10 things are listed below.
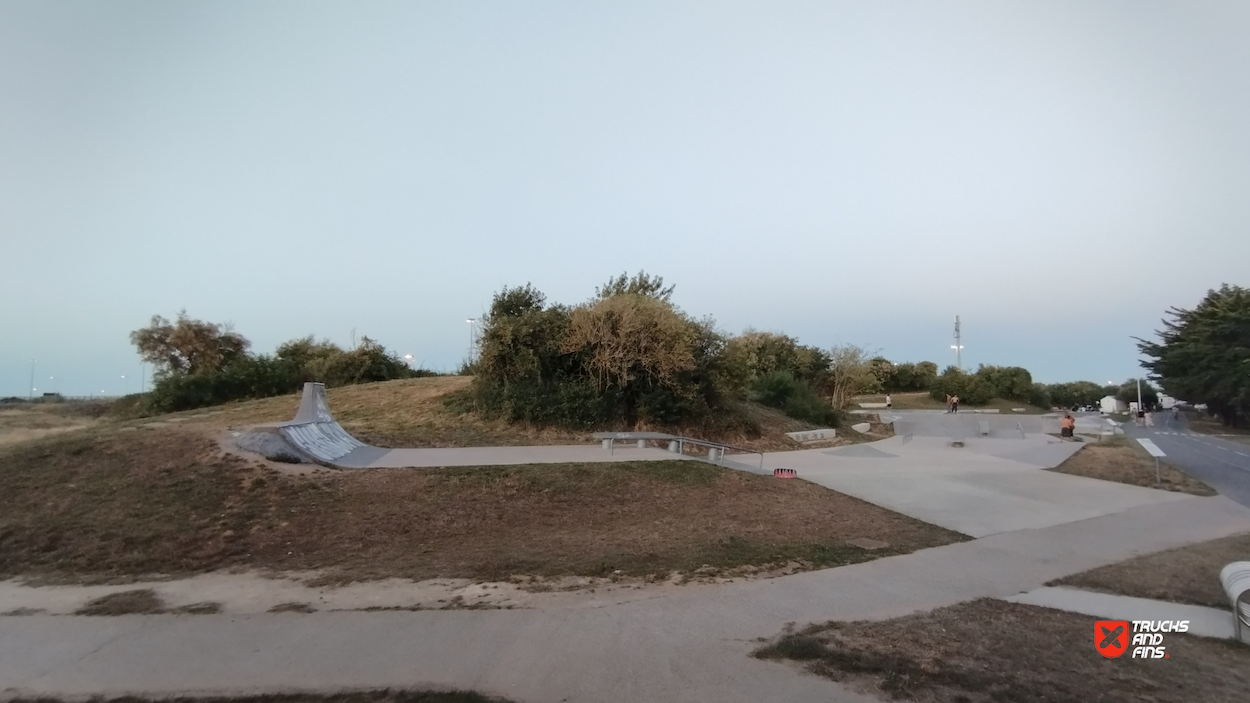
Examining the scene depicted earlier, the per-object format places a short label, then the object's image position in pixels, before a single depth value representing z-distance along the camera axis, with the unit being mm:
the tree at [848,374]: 34438
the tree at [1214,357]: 36531
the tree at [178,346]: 34219
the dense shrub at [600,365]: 19688
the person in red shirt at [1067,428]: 25453
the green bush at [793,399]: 27391
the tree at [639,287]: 23484
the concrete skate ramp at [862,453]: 19094
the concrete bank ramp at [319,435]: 12854
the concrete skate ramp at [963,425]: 28609
